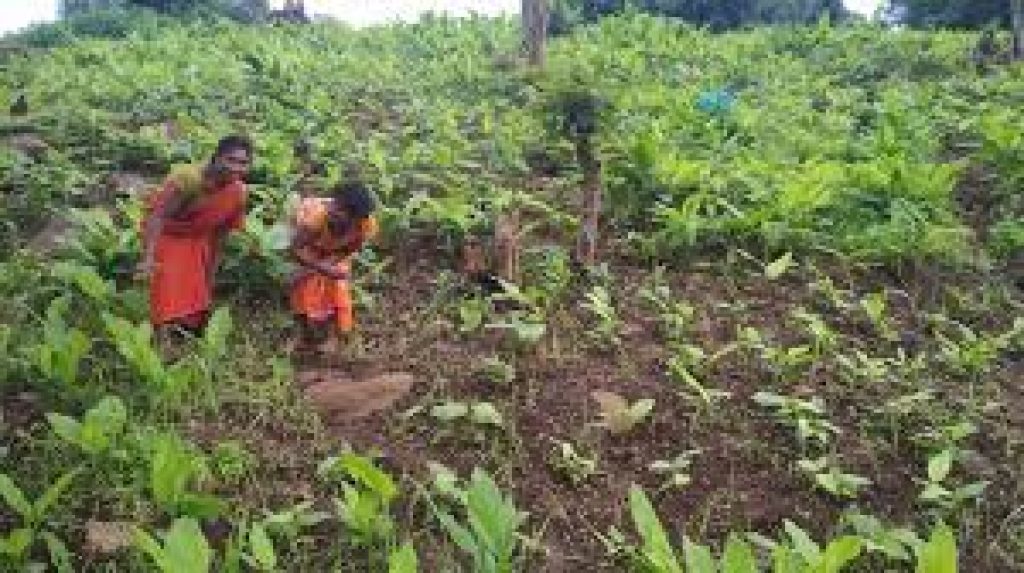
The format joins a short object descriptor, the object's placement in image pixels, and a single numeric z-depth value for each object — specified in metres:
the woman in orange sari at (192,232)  6.01
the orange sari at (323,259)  6.15
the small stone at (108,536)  4.50
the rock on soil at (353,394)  5.76
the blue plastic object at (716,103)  12.04
